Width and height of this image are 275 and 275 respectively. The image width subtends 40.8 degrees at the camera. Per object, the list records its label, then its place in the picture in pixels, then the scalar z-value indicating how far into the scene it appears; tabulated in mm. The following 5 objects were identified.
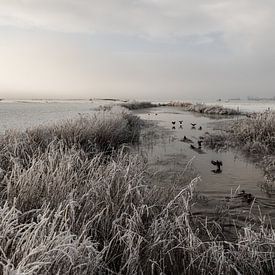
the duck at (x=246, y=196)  7565
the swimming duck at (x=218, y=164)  10770
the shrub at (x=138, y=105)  62550
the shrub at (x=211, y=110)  46031
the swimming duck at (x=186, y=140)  17594
